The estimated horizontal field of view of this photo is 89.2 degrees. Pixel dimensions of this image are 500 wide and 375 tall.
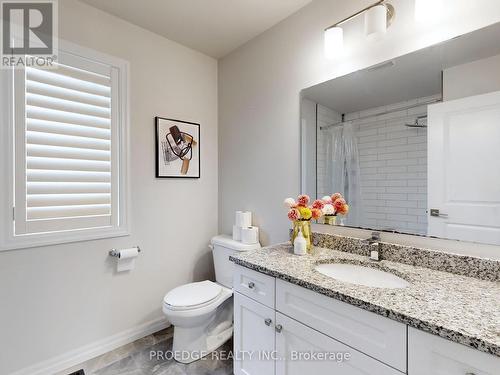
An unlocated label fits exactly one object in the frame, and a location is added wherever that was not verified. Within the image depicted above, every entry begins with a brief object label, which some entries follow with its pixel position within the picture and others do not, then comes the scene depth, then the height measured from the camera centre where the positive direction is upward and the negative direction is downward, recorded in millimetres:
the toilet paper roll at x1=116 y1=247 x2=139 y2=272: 1852 -532
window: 1515 +251
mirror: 1126 +248
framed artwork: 2109 +341
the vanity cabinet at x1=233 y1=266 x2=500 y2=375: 746 -564
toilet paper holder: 1849 -478
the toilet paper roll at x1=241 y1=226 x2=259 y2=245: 2020 -387
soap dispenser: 1463 -338
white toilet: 1653 -823
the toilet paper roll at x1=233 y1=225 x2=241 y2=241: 2119 -381
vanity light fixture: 1321 +904
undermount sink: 1206 -448
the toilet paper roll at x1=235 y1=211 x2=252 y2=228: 2102 -262
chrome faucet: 1345 -314
